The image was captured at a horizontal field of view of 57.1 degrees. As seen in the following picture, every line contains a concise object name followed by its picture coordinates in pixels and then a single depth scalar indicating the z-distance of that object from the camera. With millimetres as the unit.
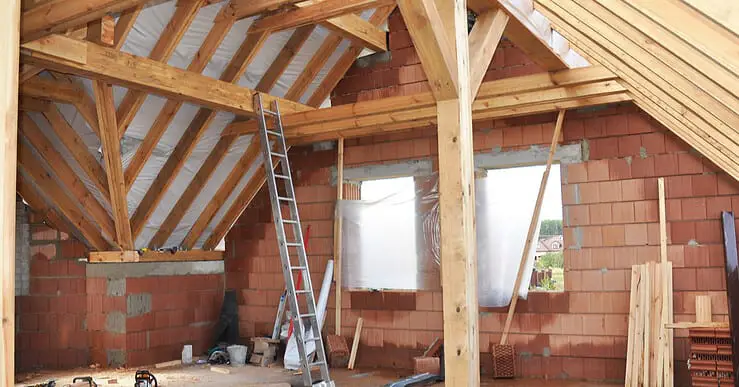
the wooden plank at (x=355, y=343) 7934
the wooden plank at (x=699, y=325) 5750
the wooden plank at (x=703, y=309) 6043
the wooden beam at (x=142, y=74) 5223
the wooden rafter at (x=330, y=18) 6074
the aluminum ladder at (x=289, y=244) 6168
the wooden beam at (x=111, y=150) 6258
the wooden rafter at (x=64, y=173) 7043
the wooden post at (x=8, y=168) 2318
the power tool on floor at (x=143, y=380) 5996
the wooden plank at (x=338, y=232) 8211
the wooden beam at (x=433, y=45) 3602
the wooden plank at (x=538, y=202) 6941
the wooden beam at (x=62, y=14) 4430
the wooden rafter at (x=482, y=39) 4324
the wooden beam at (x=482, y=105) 6125
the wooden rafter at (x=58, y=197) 7414
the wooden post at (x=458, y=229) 3852
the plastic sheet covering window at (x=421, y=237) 7117
